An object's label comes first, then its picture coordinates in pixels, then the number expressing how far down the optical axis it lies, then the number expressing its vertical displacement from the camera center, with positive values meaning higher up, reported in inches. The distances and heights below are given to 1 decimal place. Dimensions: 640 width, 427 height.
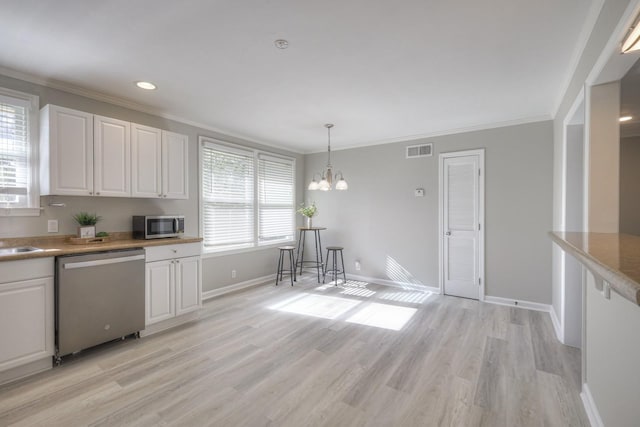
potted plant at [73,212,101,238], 119.0 -5.1
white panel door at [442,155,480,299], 173.0 -7.6
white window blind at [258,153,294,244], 212.5 +10.0
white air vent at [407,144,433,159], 188.1 +39.9
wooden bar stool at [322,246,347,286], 211.3 -39.2
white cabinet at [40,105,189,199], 108.8 +22.8
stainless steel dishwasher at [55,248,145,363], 99.7 -31.4
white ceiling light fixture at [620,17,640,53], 46.3 +27.7
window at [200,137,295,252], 177.2 +10.1
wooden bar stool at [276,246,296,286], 203.2 -41.0
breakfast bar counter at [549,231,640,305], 28.4 -5.9
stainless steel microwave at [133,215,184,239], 136.6 -6.8
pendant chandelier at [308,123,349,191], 170.9 +16.8
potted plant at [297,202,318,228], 222.2 +0.8
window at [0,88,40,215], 105.7 +21.6
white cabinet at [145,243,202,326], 125.3 -31.5
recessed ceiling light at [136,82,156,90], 116.1 +50.4
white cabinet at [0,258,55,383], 89.0 -33.0
